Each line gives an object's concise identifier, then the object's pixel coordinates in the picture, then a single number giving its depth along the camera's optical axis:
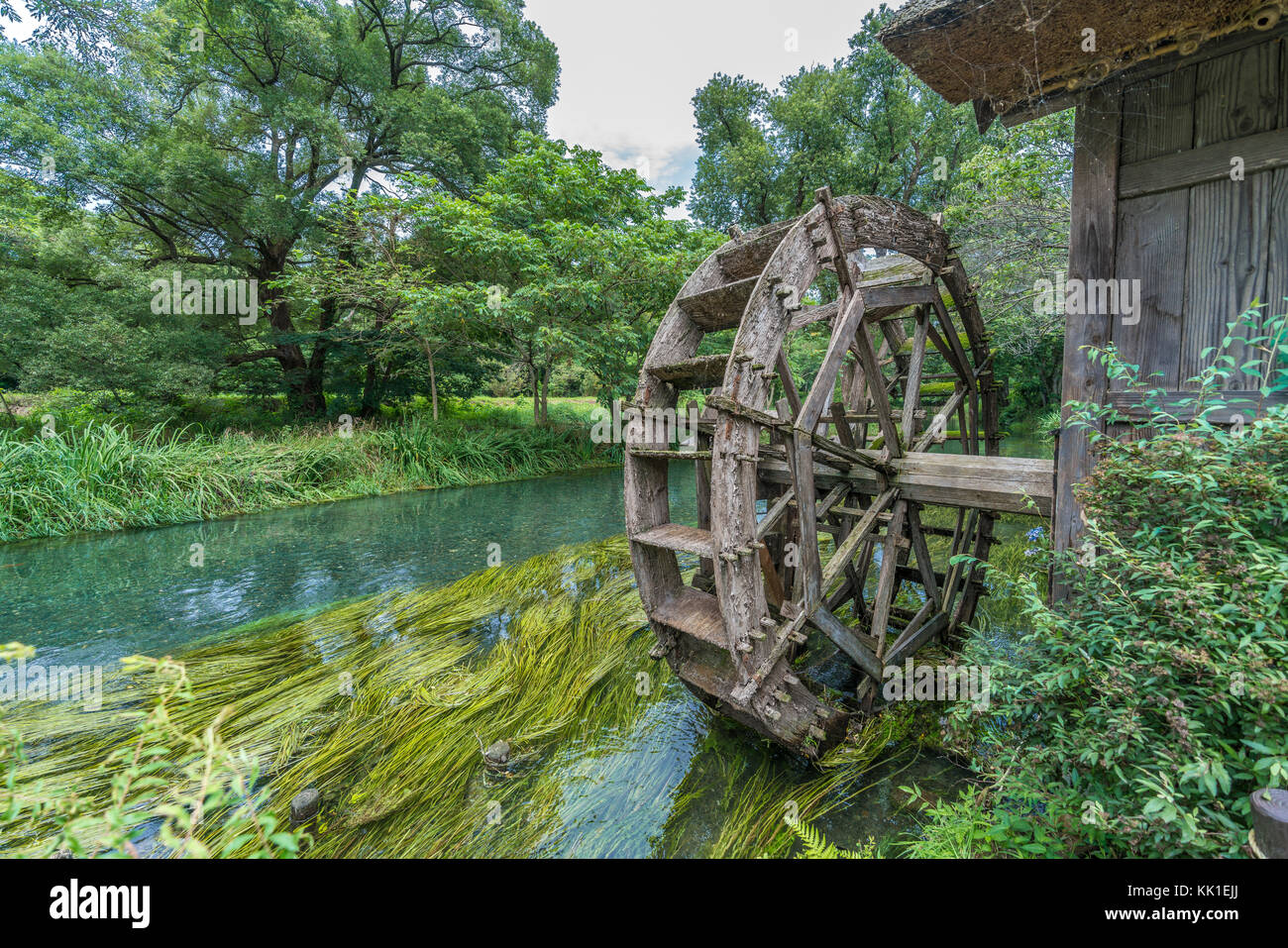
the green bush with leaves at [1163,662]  1.34
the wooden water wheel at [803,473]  2.79
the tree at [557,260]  10.73
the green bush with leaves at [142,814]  0.90
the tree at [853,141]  17.09
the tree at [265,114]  10.02
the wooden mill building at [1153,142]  1.93
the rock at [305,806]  2.63
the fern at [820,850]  1.98
